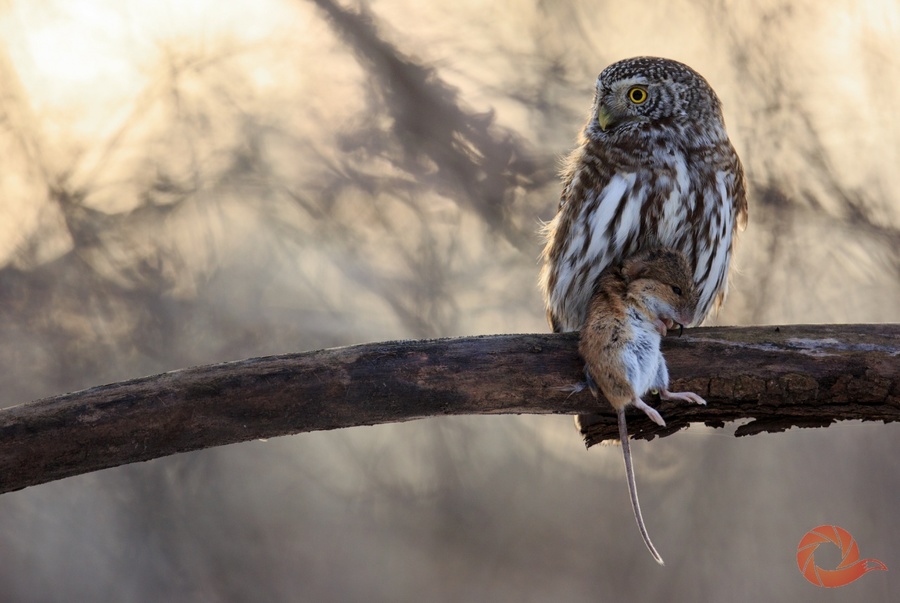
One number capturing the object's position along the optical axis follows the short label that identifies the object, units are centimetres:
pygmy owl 637
